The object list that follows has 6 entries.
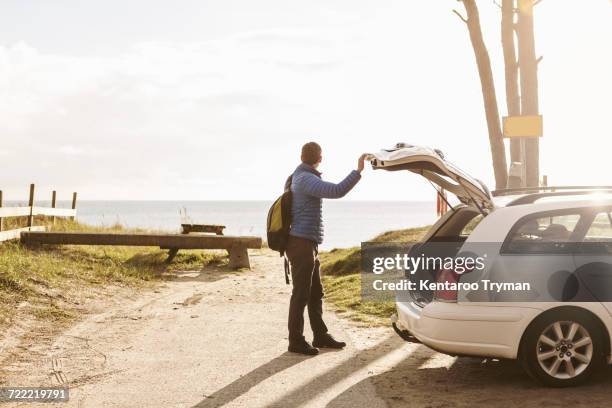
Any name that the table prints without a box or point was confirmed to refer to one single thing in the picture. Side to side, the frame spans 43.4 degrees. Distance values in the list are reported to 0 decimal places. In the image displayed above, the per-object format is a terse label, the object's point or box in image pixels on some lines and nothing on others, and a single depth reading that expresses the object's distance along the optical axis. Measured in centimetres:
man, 823
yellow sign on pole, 1245
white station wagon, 631
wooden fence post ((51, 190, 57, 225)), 2132
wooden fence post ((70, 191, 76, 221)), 2473
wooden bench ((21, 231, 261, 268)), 1669
